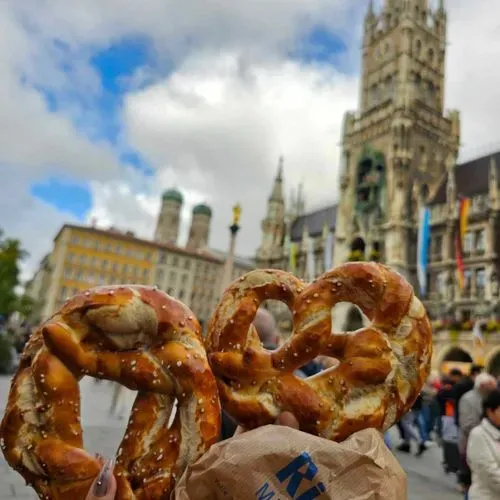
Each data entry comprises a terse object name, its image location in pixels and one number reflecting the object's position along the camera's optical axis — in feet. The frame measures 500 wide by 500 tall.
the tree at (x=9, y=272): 99.71
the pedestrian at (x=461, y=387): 23.99
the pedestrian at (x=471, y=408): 17.43
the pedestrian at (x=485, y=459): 10.34
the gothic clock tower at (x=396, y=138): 108.37
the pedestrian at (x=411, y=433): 28.76
